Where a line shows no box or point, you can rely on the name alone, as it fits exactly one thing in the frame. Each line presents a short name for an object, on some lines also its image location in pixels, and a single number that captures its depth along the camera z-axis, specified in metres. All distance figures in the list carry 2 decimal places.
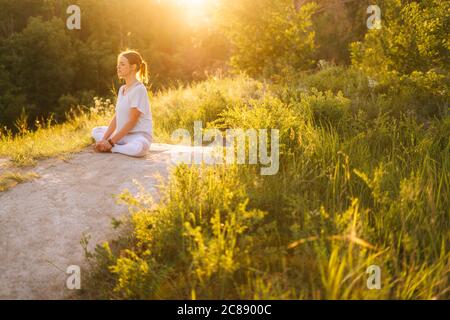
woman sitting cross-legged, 5.91
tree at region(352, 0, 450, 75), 7.16
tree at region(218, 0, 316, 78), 11.98
